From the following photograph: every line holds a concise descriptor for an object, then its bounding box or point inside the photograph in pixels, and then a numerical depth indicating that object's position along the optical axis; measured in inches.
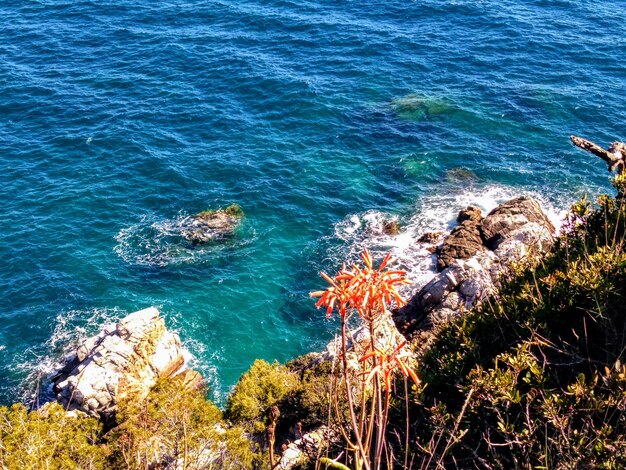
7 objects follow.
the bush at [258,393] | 1152.8
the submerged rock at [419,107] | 2543.1
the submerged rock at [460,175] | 2180.1
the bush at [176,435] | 926.4
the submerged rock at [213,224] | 1951.3
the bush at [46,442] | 809.5
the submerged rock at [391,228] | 1951.3
